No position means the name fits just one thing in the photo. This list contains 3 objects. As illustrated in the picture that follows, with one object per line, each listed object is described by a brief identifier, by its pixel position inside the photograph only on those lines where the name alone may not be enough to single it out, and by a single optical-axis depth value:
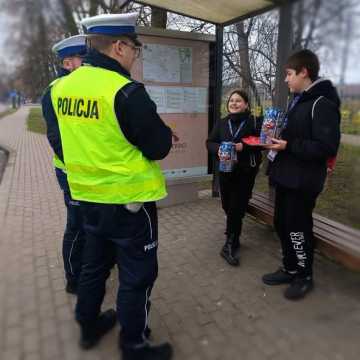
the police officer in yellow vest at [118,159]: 1.84
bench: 2.78
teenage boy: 2.55
